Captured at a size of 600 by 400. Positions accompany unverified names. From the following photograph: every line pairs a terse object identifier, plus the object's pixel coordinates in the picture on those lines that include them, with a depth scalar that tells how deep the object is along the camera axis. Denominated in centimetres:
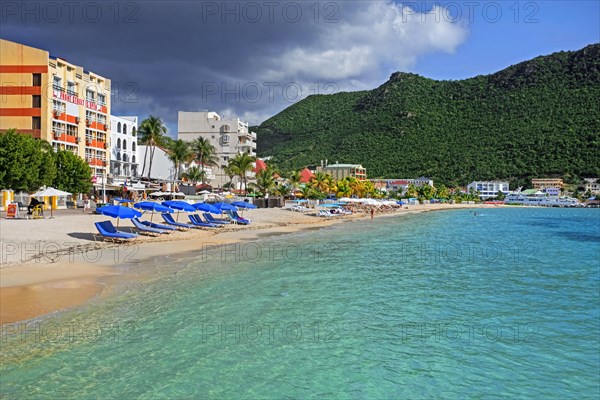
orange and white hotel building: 4869
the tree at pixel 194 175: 8206
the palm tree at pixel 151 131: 6994
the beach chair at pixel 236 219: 4369
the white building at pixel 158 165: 7894
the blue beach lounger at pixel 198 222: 3769
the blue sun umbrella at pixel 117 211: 2597
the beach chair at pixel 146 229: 2973
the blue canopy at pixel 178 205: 3575
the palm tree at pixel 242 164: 7431
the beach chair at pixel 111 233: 2558
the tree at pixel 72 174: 4528
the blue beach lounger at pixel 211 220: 4066
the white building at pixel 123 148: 6419
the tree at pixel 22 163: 3675
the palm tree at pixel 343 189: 9644
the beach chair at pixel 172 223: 3491
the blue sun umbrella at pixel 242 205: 4581
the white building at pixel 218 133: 9600
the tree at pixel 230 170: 7511
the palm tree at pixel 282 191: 7631
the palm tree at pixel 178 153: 7456
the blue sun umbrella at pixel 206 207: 3925
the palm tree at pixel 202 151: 8298
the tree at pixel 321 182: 9400
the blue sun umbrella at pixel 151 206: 3209
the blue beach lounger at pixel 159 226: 3216
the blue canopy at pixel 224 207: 4218
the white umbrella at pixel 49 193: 3428
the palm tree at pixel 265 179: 7175
